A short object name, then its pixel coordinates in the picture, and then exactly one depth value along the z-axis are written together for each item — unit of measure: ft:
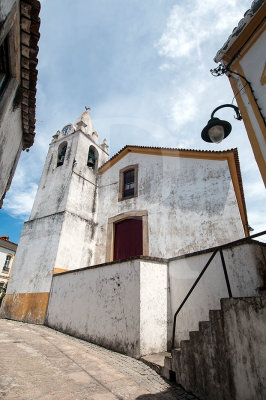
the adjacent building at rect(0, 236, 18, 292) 66.80
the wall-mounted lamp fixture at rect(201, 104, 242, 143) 10.23
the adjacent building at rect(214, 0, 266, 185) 9.97
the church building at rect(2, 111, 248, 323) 25.62
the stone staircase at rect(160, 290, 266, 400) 7.94
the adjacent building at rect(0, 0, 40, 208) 9.40
